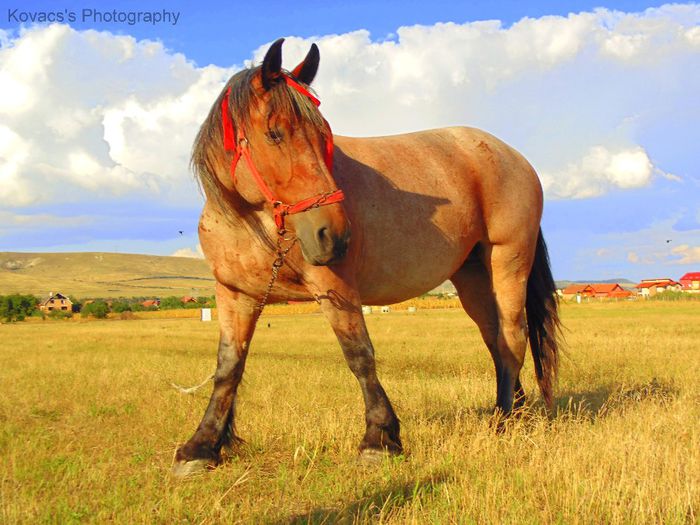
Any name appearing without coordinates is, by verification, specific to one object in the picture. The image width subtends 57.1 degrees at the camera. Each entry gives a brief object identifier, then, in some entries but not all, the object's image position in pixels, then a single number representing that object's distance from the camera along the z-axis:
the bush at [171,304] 68.88
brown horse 4.25
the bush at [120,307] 62.12
